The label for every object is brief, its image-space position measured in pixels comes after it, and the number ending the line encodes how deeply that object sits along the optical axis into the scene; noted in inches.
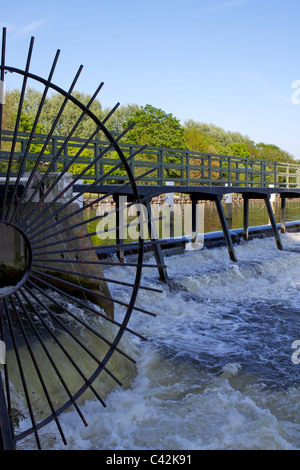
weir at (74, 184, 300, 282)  484.7
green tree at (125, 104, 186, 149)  2490.2
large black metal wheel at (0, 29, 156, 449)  119.6
